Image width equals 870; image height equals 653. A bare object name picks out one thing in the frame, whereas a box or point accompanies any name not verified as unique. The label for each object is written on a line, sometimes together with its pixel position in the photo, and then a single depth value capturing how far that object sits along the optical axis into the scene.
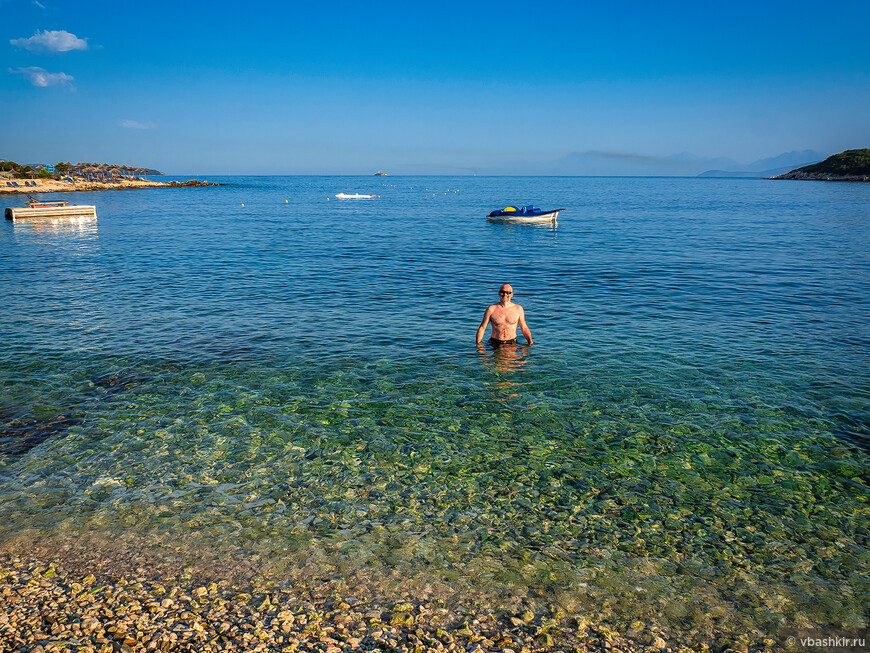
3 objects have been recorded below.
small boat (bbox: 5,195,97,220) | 62.20
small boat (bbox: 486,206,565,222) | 57.59
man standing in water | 16.69
